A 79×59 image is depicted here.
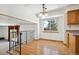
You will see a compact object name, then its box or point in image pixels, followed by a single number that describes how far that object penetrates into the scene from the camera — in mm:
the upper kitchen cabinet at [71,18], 1848
